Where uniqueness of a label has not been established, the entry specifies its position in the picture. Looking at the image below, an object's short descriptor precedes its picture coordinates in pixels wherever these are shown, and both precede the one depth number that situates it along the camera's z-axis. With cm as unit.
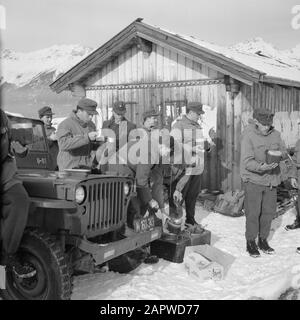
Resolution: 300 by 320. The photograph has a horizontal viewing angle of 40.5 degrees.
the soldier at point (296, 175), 667
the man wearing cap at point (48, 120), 628
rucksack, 782
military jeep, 360
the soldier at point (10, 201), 338
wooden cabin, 847
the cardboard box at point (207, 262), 468
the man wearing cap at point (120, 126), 603
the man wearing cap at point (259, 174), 539
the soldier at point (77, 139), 482
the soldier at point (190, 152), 639
